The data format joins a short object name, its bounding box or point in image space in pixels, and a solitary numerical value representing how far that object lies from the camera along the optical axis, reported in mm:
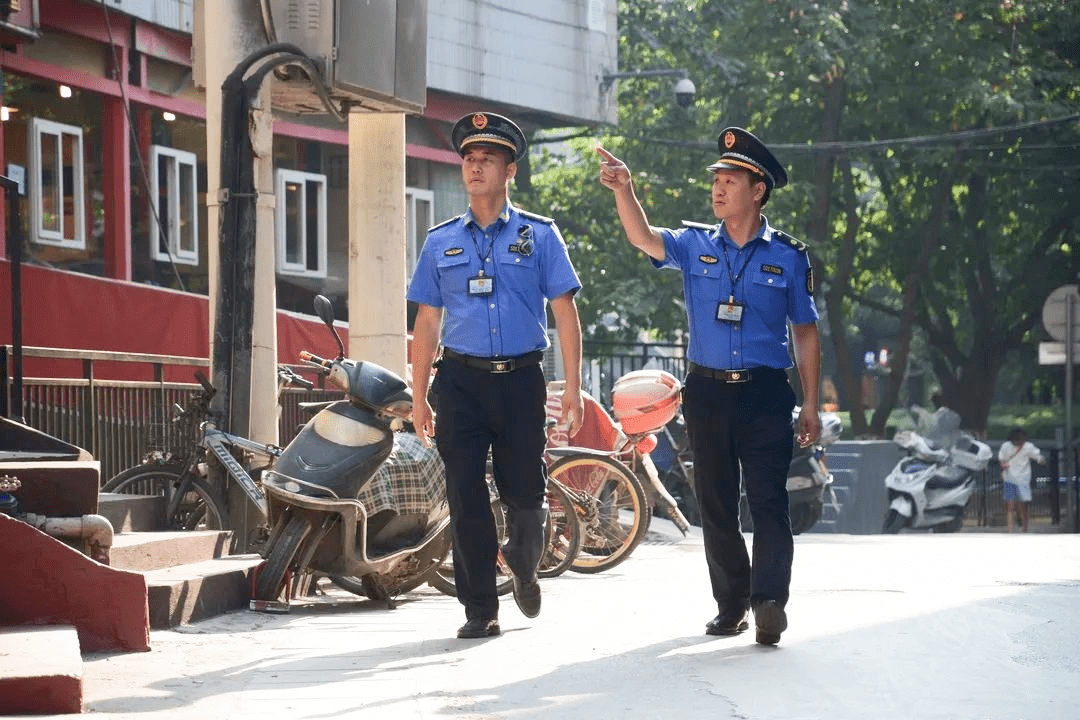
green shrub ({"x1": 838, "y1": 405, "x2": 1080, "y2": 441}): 45094
